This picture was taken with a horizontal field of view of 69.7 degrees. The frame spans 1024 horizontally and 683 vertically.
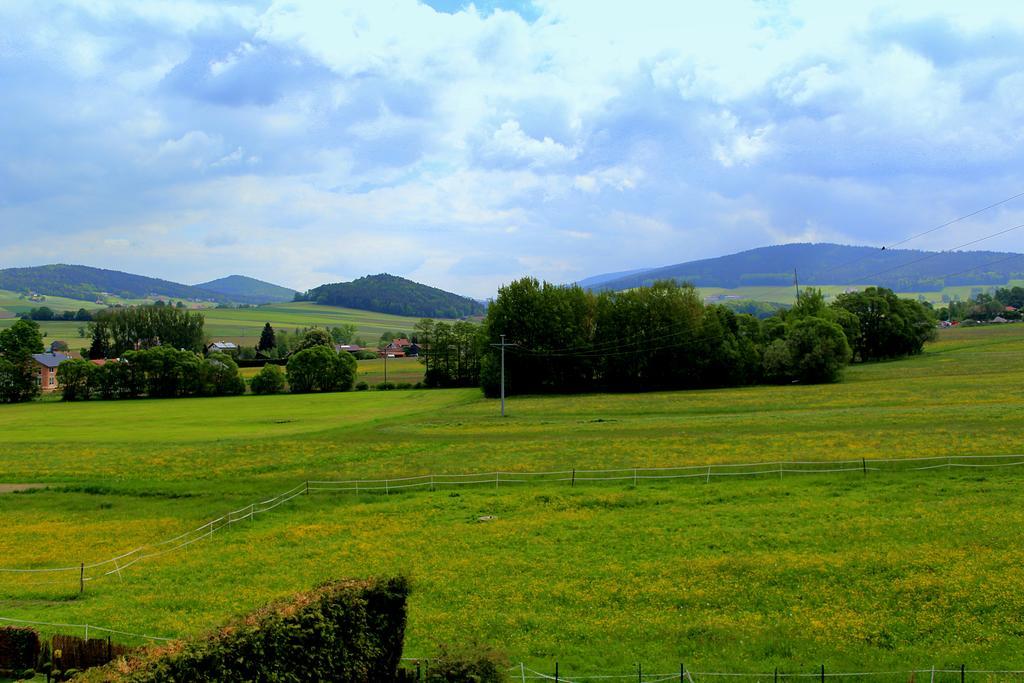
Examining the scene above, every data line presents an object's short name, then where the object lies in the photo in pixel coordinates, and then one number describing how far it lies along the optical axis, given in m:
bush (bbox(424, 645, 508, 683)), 17.14
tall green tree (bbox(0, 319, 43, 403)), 128.38
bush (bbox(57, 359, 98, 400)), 127.88
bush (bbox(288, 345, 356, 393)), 136.50
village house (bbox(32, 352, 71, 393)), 153.00
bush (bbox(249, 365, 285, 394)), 136.50
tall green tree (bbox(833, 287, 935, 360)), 136.88
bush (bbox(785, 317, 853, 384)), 109.44
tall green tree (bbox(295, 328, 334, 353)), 187.00
